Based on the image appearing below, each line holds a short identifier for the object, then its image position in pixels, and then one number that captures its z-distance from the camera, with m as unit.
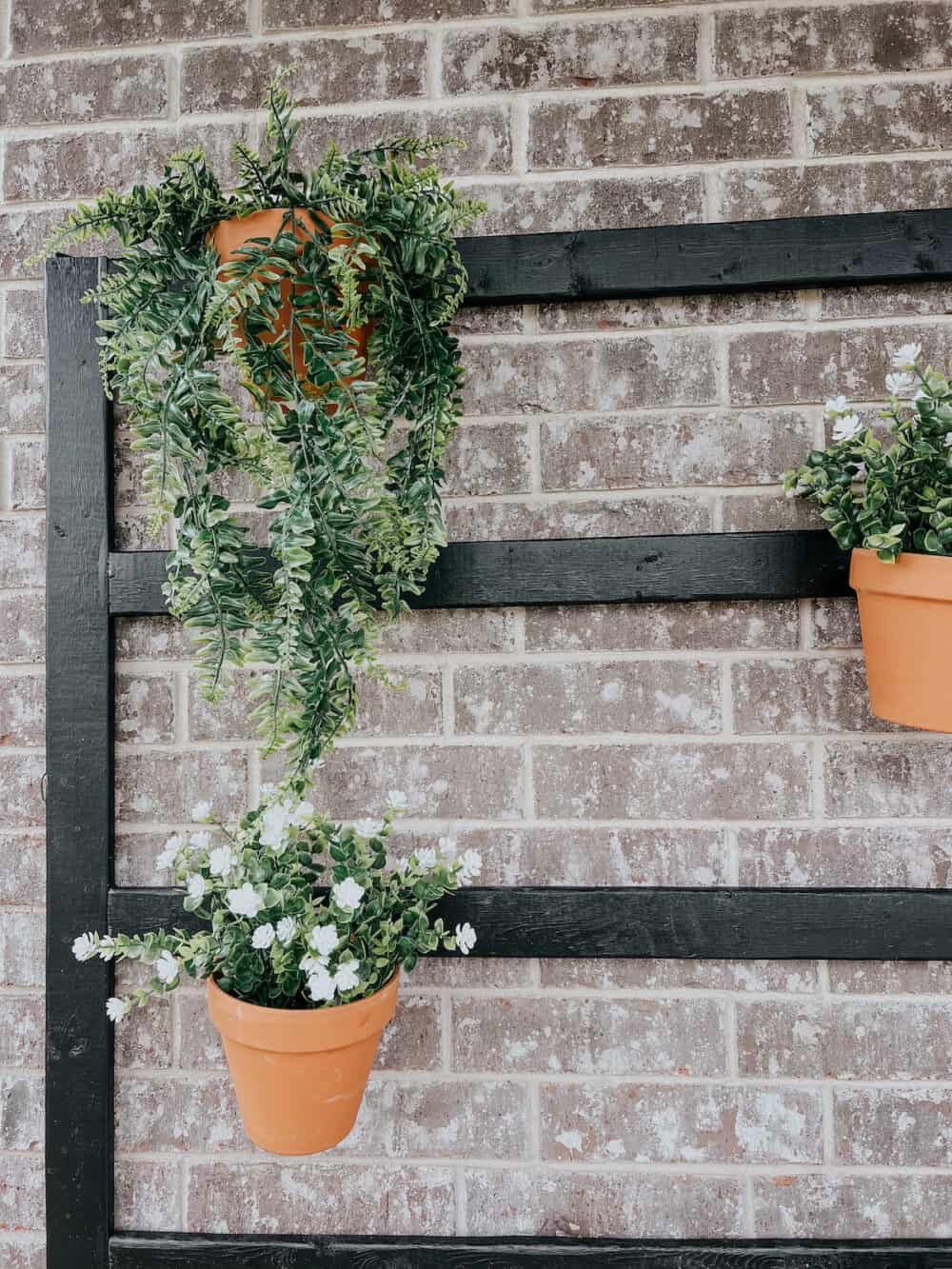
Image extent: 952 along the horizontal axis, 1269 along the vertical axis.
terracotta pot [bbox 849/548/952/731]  0.87
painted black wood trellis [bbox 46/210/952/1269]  1.04
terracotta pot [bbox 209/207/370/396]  0.87
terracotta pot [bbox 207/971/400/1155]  0.86
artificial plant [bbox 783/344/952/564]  0.89
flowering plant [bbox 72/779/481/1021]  0.87
